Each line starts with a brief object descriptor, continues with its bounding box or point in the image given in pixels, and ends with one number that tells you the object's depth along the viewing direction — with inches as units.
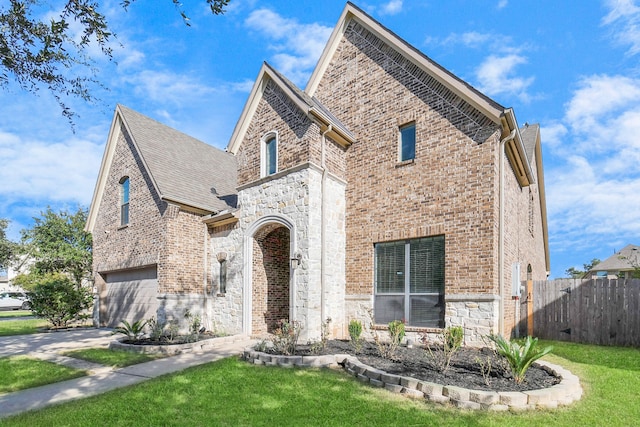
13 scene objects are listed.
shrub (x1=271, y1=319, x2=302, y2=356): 314.2
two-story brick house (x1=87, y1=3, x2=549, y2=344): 351.3
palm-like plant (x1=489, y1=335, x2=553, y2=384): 229.8
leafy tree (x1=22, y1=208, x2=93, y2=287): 982.4
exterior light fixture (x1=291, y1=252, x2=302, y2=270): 402.2
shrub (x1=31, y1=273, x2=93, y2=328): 605.0
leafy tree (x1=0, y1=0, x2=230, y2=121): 210.8
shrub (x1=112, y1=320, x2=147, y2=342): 407.5
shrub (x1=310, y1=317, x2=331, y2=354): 317.2
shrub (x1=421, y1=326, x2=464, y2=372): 256.4
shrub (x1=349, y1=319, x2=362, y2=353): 347.2
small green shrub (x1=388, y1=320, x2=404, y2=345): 311.4
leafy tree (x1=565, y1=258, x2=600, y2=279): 2082.2
